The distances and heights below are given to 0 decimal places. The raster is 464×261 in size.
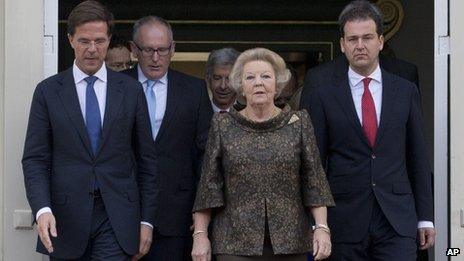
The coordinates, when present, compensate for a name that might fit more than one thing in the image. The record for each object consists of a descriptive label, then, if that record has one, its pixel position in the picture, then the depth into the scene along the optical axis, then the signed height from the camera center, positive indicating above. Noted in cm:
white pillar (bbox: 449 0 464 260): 1217 +10
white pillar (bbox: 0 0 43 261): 1189 +24
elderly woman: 1066 -17
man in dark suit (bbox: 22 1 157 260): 1070 -6
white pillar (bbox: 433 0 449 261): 1236 +10
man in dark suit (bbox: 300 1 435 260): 1143 -5
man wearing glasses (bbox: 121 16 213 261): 1200 +6
